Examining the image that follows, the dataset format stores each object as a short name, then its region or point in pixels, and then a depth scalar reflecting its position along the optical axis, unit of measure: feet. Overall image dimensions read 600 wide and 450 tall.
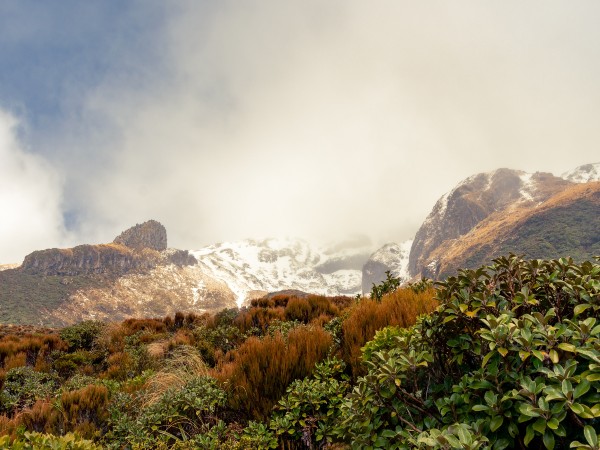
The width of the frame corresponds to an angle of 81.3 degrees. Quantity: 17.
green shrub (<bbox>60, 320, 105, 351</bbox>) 42.60
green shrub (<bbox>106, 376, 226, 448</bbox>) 14.06
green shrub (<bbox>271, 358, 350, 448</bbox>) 11.96
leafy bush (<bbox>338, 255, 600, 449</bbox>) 5.61
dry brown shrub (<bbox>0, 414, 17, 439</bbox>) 15.89
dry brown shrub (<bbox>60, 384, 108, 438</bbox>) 16.98
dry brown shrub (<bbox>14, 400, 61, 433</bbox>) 17.44
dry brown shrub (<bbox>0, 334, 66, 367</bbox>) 35.76
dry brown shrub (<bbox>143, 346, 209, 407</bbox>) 19.71
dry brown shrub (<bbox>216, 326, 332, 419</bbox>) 14.93
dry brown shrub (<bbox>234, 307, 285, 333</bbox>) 37.62
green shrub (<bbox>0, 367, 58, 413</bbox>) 23.50
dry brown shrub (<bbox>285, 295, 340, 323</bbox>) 38.83
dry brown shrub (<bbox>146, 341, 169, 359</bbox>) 34.35
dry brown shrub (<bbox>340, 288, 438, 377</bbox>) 16.48
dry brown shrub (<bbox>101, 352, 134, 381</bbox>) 30.10
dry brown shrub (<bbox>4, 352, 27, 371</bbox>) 32.98
